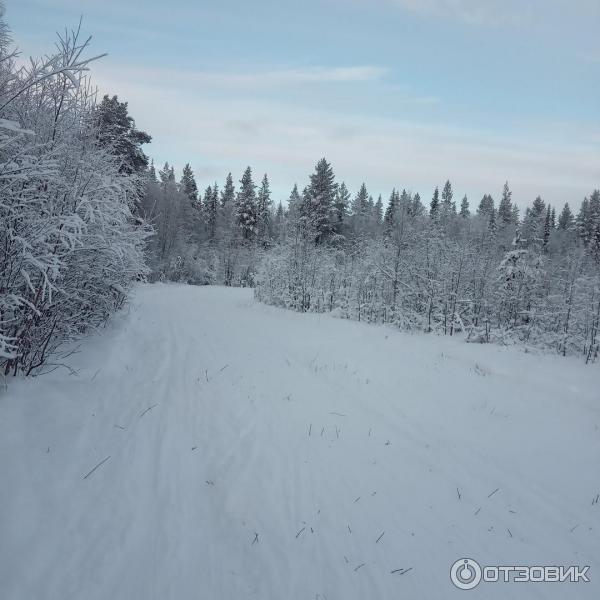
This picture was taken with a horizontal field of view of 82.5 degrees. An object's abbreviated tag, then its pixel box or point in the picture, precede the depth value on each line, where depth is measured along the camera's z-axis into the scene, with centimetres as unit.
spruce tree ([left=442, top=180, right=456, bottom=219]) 8724
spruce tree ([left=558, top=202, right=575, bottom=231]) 8382
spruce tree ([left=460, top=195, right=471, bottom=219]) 9688
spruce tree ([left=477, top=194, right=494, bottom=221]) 8329
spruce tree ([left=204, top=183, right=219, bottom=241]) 6024
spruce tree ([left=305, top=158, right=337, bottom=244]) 3916
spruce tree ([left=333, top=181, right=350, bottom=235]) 4294
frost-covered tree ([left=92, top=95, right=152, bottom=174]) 2351
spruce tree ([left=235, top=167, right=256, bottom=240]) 5022
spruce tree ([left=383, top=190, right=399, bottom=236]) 7016
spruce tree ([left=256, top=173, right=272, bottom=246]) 5329
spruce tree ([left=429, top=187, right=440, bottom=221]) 8326
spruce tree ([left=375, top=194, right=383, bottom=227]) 6916
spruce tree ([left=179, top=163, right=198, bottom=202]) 6245
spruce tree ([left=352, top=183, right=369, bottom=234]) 6353
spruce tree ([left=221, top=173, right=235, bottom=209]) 6706
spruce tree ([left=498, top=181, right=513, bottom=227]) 7931
